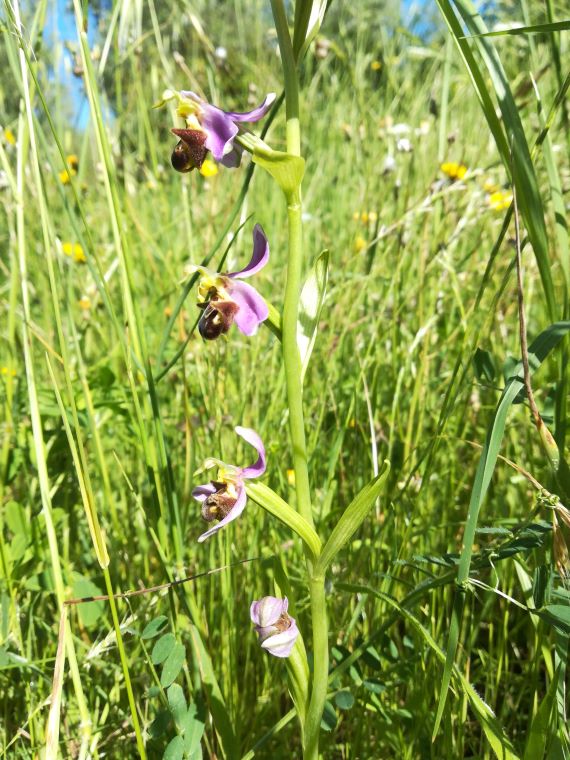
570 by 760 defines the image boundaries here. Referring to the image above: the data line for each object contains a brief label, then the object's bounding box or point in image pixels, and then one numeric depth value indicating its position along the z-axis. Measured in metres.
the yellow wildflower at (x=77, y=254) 0.40
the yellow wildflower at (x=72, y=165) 0.49
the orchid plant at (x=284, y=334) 0.16
